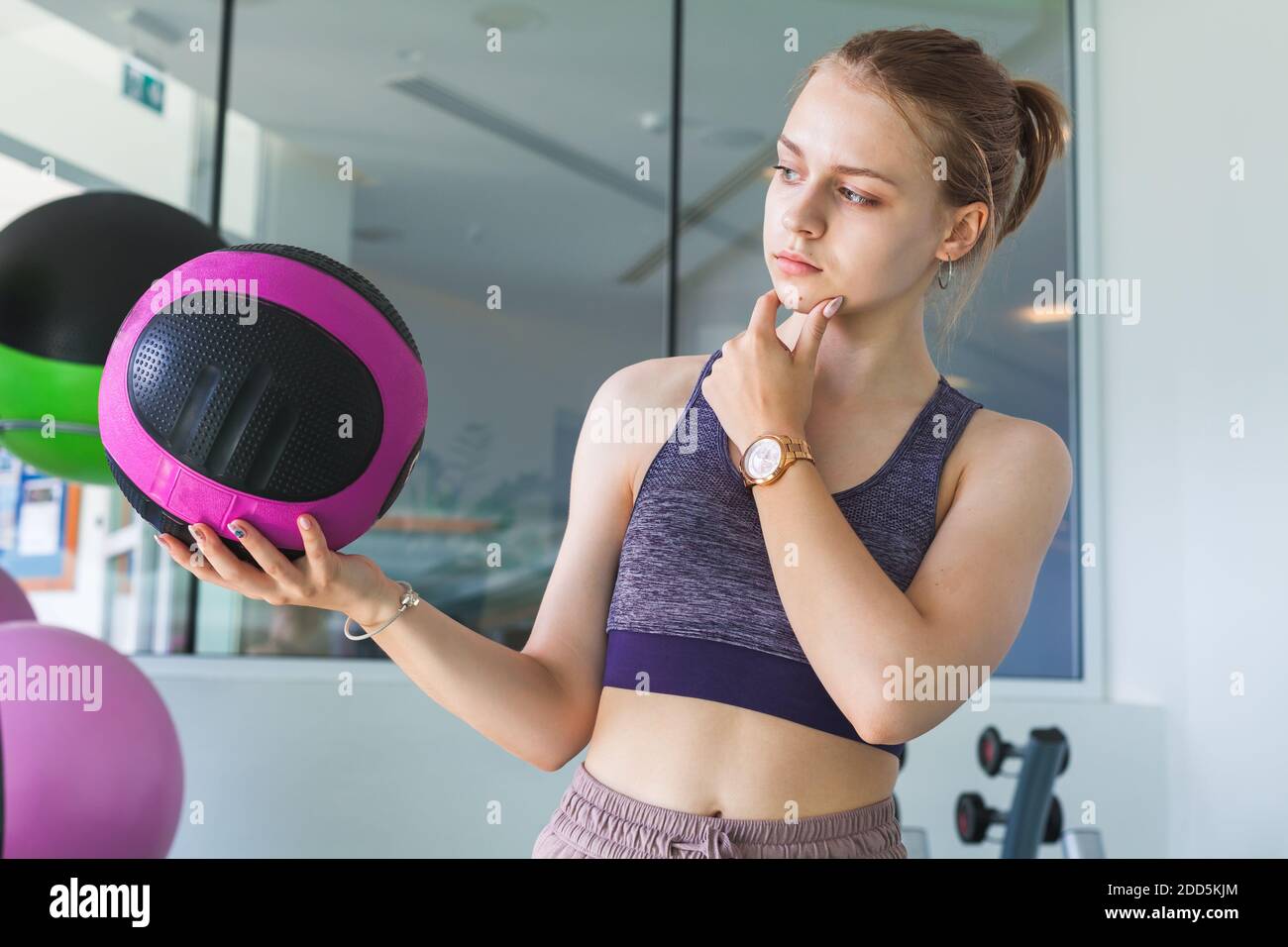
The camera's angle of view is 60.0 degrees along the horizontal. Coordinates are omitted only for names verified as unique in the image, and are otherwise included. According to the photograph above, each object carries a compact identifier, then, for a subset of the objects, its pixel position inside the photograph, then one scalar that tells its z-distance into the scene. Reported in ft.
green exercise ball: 6.16
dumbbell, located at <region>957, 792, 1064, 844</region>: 7.67
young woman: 3.04
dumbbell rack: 7.75
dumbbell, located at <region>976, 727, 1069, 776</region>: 8.20
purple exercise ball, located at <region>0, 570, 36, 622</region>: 7.84
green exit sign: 12.20
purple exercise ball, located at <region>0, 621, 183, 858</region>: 5.95
